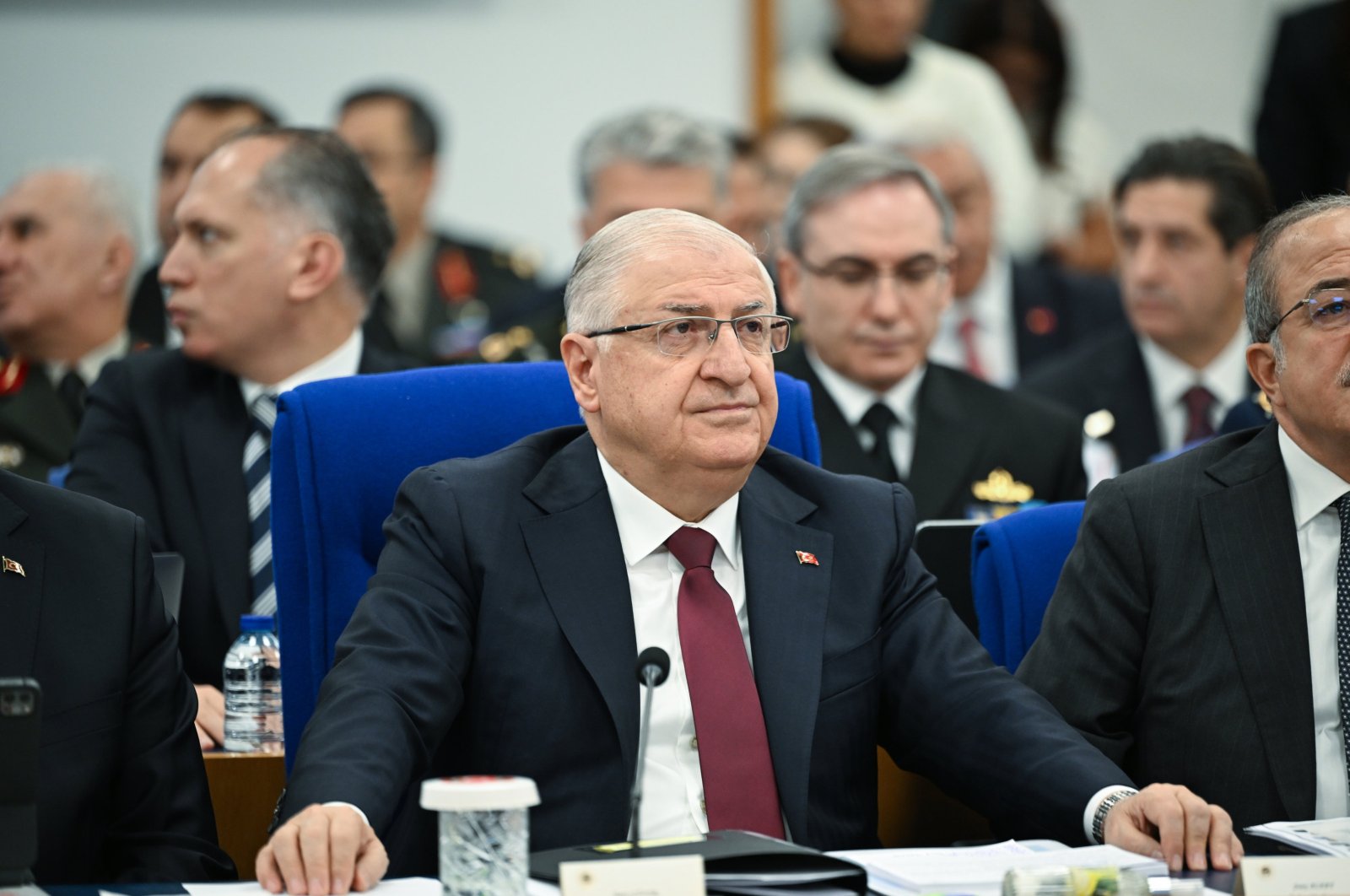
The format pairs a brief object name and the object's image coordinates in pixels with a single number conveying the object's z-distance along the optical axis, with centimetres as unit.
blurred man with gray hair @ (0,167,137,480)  927
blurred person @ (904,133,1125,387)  1136
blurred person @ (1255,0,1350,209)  1284
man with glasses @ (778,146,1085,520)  812
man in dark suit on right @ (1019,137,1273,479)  957
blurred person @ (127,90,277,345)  1103
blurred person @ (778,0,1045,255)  1366
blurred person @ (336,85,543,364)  1252
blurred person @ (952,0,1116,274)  1430
